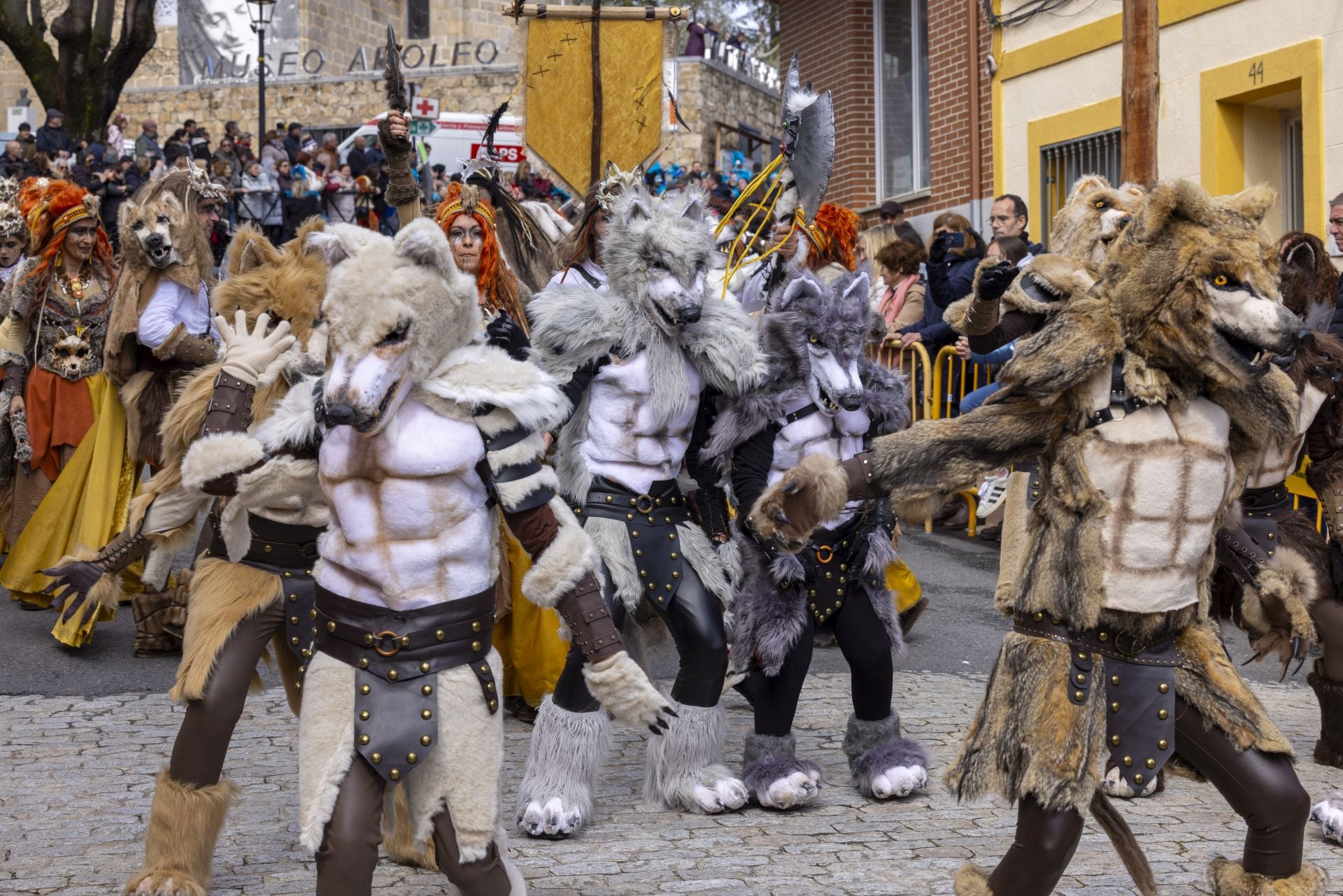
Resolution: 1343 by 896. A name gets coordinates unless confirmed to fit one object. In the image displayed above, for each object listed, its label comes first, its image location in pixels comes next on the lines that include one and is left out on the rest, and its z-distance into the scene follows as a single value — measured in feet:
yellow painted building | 38.09
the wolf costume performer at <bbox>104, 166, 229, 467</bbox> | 23.93
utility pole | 30.94
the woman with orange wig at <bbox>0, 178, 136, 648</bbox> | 28.09
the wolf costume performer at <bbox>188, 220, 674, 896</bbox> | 12.26
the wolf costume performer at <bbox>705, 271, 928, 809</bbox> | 18.85
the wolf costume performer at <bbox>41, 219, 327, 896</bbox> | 14.92
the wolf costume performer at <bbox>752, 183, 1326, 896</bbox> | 12.46
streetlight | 85.61
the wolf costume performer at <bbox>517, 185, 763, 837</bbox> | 18.15
